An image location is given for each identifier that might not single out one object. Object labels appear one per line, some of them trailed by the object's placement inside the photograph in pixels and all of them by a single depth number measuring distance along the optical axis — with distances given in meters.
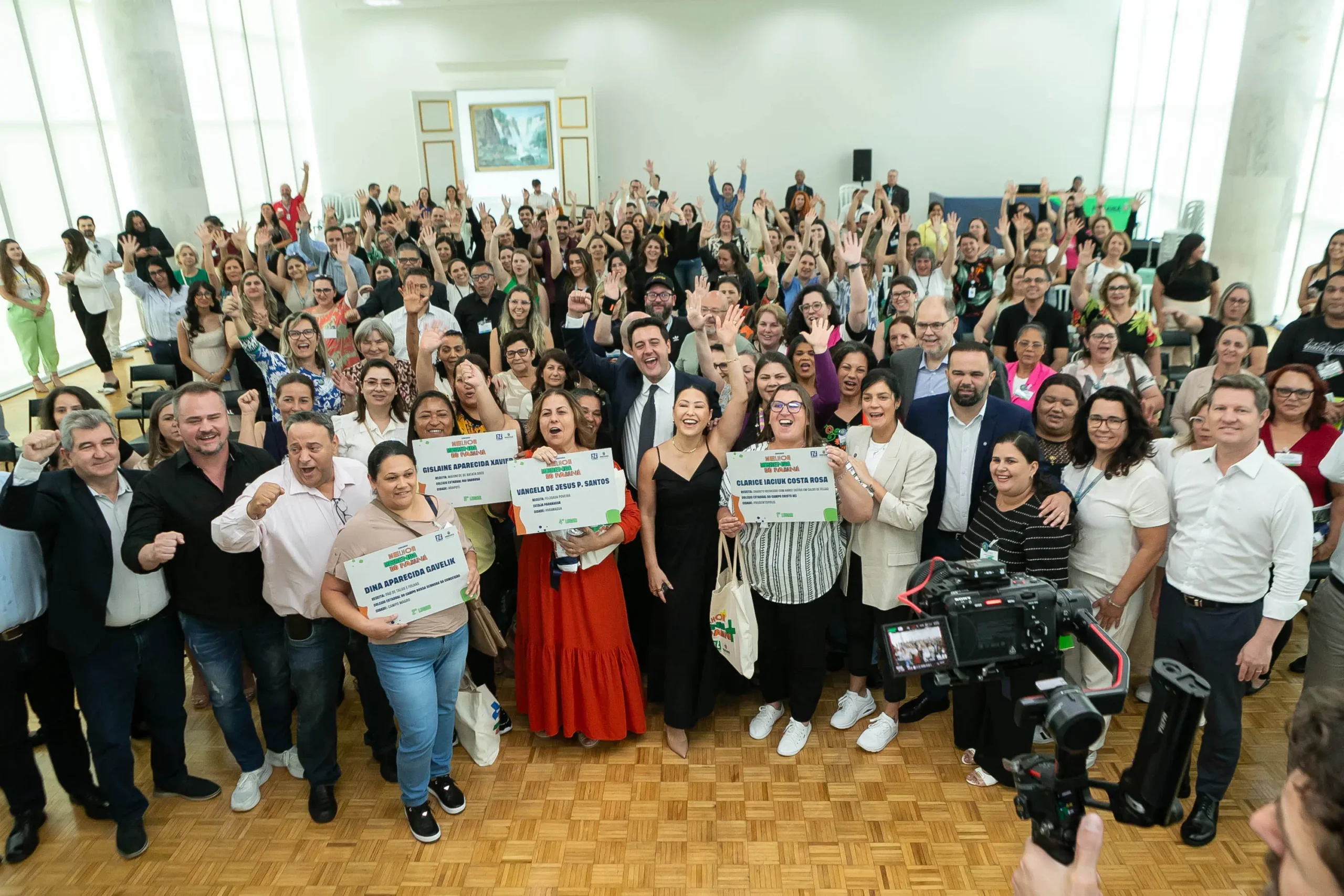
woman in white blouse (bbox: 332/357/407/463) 3.84
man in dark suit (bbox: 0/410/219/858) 2.90
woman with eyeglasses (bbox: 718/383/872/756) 3.33
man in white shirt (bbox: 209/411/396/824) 2.98
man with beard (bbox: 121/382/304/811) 3.01
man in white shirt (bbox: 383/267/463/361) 5.25
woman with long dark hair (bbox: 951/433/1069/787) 3.12
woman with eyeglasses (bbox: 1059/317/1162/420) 4.39
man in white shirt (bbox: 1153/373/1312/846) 2.84
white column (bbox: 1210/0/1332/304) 8.45
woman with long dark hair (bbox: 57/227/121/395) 9.03
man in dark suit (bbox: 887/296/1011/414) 4.07
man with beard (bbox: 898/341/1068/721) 3.47
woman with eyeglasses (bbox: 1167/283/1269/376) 5.12
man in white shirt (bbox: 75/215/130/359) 9.36
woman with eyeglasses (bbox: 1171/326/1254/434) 4.33
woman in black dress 3.49
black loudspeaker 16.11
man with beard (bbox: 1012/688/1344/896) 1.03
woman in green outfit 8.25
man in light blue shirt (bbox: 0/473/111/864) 2.95
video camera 1.51
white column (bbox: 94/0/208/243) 10.06
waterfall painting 16.36
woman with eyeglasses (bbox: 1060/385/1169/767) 3.14
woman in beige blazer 3.36
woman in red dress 3.50
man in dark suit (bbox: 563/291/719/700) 3.88
